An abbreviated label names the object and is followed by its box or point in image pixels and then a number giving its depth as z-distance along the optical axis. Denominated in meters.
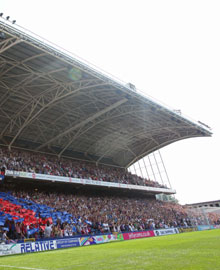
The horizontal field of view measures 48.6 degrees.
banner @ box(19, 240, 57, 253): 16.01
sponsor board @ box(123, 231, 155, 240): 24.73
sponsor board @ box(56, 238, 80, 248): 18.62
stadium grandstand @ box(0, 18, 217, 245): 22.16
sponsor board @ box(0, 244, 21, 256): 14.83
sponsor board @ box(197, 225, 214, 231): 34.78
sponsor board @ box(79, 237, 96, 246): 20.44
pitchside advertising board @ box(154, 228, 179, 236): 28.88
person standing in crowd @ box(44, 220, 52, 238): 18.80
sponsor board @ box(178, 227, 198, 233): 32.19
